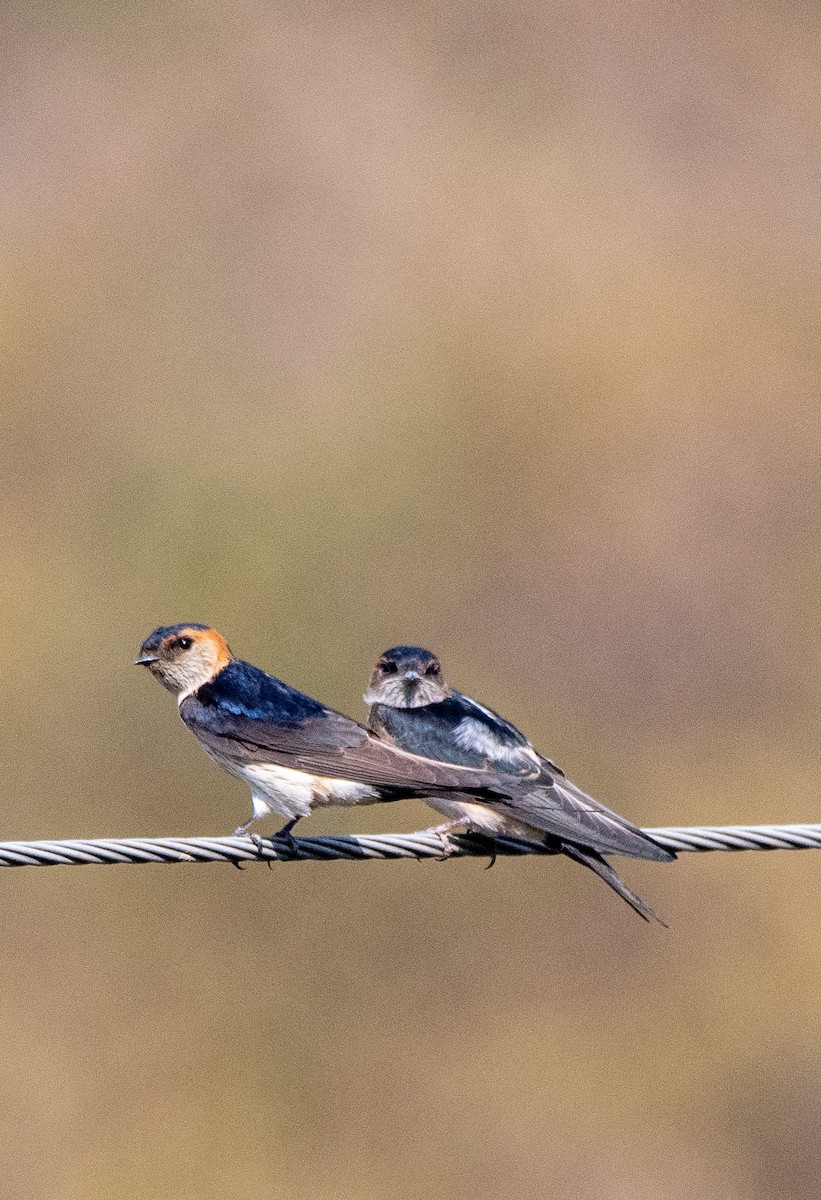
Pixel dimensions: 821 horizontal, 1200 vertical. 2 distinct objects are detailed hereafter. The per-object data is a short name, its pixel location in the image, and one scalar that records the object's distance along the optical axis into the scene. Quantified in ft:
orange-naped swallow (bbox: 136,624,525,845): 33.94
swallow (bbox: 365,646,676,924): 35.14
